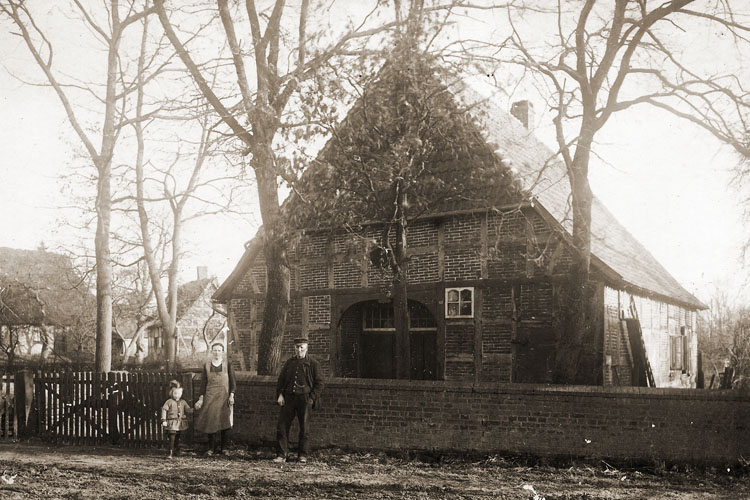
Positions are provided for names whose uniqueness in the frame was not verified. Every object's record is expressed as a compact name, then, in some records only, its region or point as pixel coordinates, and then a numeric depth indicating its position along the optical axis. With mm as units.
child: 10266
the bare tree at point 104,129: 15594
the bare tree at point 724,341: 18172
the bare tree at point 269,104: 11672
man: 9719
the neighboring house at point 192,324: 53594
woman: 10375
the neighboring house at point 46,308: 37625
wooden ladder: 14906
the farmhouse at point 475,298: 13750
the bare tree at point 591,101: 10992
